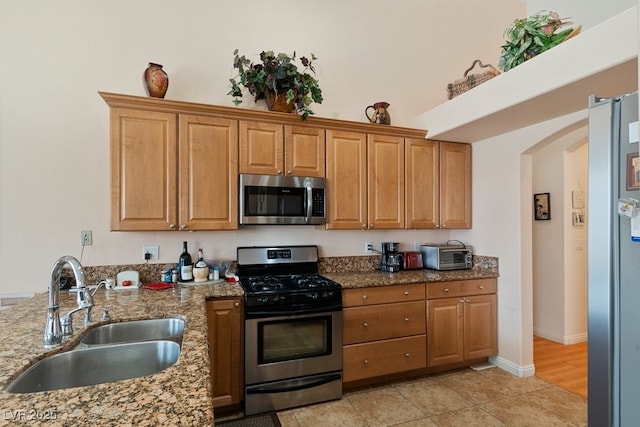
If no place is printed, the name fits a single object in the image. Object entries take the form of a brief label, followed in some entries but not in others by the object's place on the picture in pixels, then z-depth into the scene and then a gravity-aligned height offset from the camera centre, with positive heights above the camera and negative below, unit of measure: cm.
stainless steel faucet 126 -33
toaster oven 332 -44
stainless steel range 239 -98
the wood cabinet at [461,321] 296 -100
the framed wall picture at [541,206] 392 +9
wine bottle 267 -42
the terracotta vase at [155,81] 254 +105
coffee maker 326 -43
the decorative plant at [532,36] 228 +125
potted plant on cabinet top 276 +115
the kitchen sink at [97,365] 115 -59
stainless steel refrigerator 133 -22
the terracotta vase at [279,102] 284 +98
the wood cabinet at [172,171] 241 +34
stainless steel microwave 270 +13
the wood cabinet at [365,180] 299 +32
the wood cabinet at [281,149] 273 +57
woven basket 282 +119
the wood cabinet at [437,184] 329 +31
